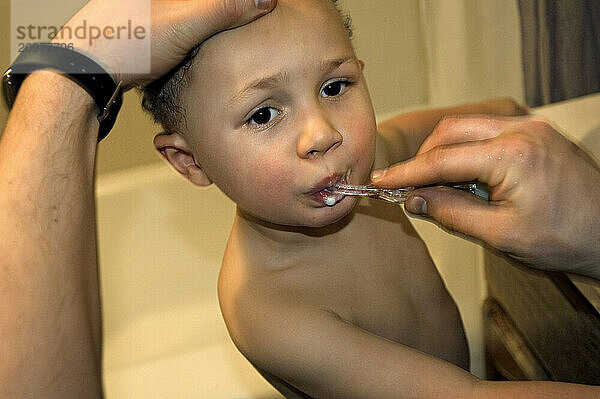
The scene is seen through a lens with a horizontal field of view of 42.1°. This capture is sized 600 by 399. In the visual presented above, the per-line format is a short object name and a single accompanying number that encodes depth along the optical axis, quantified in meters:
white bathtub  1.29
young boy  0.61
